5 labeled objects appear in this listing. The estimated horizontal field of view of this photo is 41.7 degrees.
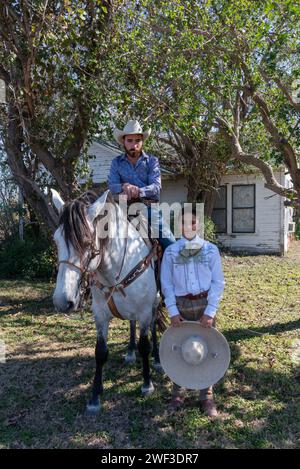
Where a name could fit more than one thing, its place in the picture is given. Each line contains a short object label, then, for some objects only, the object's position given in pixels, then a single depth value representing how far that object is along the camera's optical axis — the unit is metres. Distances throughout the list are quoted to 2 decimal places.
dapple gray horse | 2.96
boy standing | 3.66
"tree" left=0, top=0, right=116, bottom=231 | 6.35
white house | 15.02
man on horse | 4.32
